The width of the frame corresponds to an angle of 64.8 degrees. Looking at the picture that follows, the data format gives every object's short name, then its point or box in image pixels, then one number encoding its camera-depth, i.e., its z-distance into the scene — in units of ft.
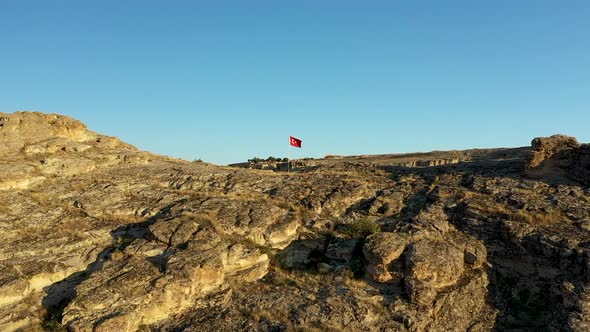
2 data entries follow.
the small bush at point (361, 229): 75.51
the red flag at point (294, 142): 117.80
